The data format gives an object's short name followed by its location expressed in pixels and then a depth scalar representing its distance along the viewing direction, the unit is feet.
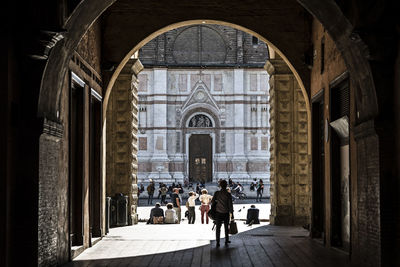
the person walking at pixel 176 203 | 72.13
